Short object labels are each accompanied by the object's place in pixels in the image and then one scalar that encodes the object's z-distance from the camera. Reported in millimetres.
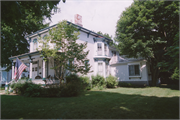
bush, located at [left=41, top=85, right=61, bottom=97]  10242
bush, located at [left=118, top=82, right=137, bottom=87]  18903
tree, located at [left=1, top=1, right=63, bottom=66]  18575
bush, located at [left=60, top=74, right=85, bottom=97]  10234
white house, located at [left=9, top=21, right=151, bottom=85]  17578
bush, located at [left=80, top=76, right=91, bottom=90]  14695
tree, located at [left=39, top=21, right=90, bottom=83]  11367
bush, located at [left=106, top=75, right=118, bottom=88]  17441
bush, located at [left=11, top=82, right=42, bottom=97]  10649
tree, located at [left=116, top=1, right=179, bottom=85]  14563
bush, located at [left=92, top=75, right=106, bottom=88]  16747
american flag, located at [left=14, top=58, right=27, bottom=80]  11641
